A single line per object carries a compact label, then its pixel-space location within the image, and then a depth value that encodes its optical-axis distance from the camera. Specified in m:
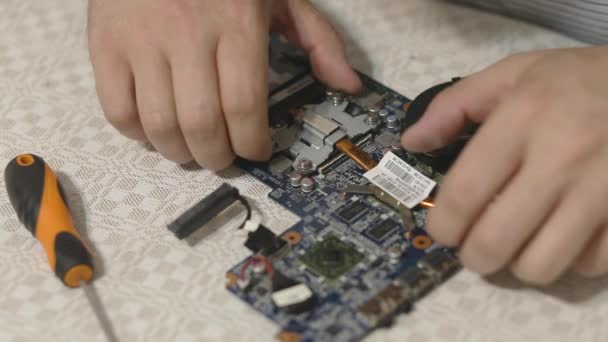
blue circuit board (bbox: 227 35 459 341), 0.71
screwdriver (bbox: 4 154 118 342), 0.75
